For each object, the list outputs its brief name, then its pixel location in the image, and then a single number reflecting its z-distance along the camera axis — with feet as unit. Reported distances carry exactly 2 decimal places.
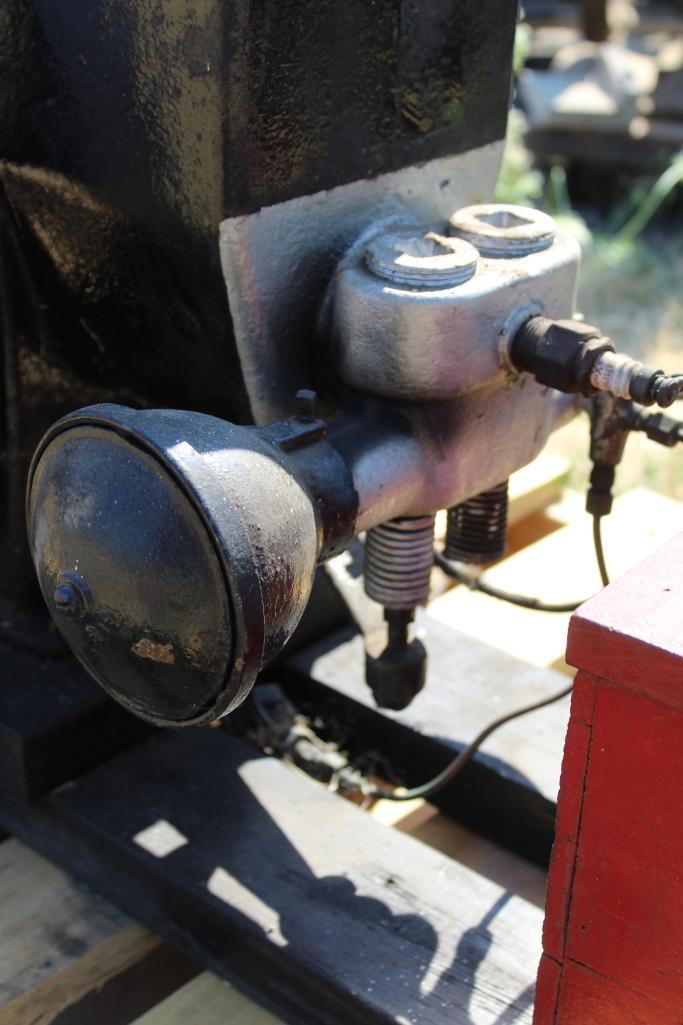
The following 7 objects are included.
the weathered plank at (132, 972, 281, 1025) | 3.23
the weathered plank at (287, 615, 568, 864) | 3.83
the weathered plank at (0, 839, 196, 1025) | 3.28
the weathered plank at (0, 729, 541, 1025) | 3.07
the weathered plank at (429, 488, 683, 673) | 4.69
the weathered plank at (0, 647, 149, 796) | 3.62
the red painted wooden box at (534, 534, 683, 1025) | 2.27
